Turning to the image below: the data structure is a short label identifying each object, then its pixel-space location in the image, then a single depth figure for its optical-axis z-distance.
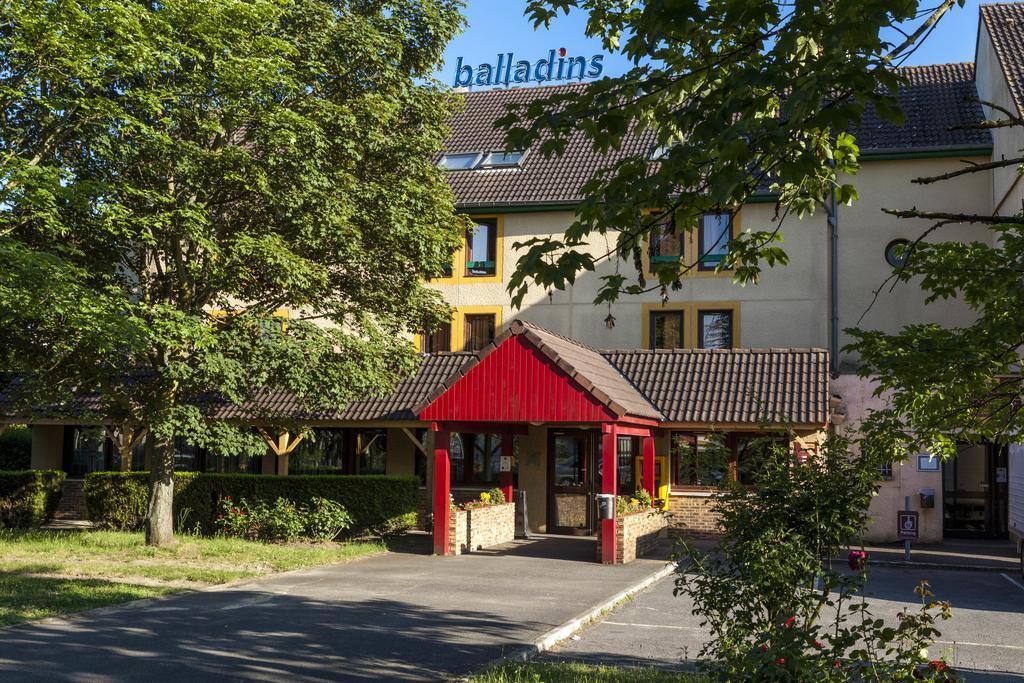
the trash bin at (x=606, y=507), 19.08
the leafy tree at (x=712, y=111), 4.69
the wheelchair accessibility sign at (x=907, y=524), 20.82
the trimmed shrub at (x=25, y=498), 24.84
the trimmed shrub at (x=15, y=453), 31.25
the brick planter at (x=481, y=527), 20.31
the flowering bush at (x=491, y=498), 22.12
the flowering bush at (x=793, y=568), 6.77
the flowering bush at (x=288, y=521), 21.16
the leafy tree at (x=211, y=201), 15.70
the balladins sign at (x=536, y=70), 36.53
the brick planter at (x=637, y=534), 19.22
